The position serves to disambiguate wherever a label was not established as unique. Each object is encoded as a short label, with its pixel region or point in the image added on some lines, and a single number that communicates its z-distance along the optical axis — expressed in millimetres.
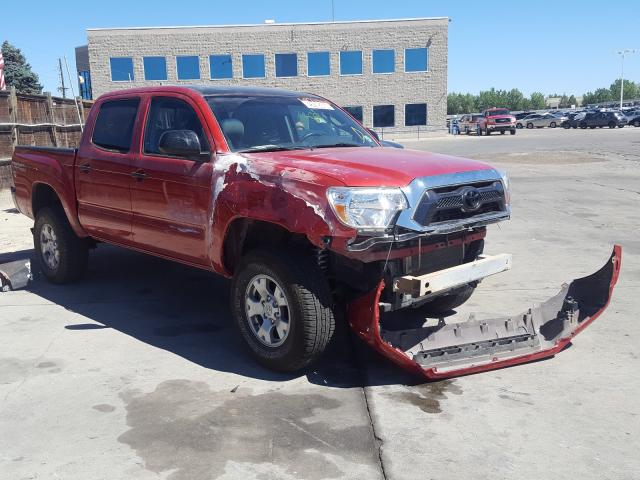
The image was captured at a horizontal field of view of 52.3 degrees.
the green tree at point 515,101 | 120312
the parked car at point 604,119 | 57969
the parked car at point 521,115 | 70938
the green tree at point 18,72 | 45750
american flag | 19047
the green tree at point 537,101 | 124125
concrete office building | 49562
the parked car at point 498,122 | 52569
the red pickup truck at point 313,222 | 4188
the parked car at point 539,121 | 66938
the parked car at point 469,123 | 56188
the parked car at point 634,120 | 57312
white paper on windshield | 5930
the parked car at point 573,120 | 60344
